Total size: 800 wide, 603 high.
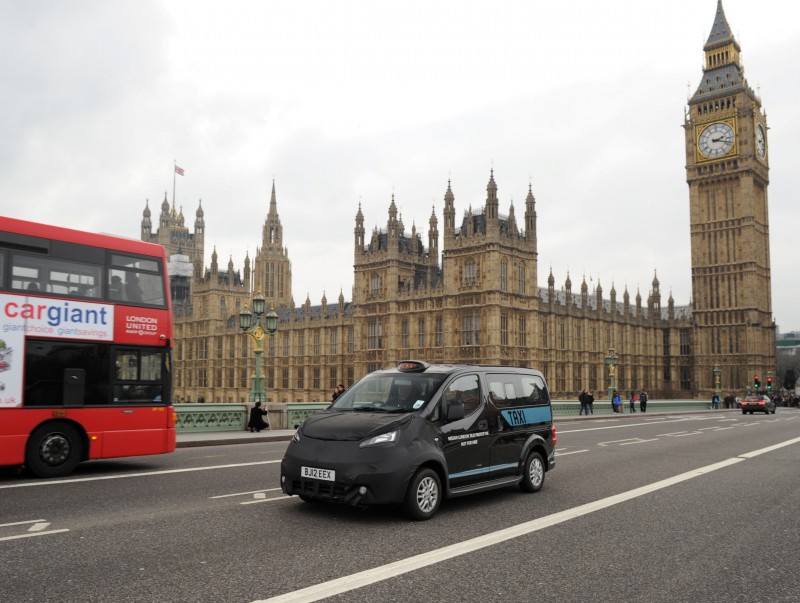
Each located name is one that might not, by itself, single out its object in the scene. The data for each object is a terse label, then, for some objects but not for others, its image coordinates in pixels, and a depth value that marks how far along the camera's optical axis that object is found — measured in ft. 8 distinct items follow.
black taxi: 24.56
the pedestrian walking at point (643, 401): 135.23
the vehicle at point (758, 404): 137.49
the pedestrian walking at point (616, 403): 132.57
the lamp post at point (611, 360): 143.66
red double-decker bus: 36.60
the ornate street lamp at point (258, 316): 78.12
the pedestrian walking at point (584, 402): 122.70
